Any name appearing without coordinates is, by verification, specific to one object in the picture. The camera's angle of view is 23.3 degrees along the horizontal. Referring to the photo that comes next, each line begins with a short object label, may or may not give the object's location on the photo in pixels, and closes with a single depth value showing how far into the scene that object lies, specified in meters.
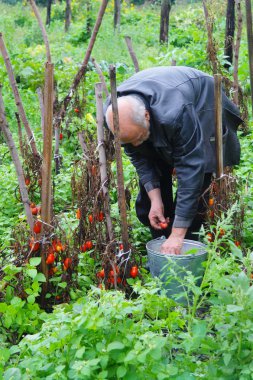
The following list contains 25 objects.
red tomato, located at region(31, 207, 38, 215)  3.77
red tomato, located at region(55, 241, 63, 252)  3.48
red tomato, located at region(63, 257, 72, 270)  3.52
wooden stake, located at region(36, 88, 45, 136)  5.01
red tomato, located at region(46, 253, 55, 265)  3.44
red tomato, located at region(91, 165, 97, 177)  3.72
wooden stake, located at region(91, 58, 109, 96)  5.17
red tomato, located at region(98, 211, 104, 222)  3.68
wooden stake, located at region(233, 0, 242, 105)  5.69
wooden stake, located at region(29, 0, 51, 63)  4.66
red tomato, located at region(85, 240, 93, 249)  3.74
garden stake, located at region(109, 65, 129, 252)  3.12
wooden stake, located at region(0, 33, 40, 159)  3.75
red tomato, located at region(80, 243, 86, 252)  3.78
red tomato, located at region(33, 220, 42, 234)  3.42
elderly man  3.46
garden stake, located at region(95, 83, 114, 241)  3.60
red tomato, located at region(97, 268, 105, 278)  3.53
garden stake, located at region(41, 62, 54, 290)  3.20
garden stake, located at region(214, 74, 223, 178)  3.70
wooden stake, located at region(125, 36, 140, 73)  5.94
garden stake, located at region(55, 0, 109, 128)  4.73
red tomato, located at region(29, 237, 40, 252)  3.38
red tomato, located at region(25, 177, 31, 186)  4.53
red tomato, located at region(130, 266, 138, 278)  3.55
